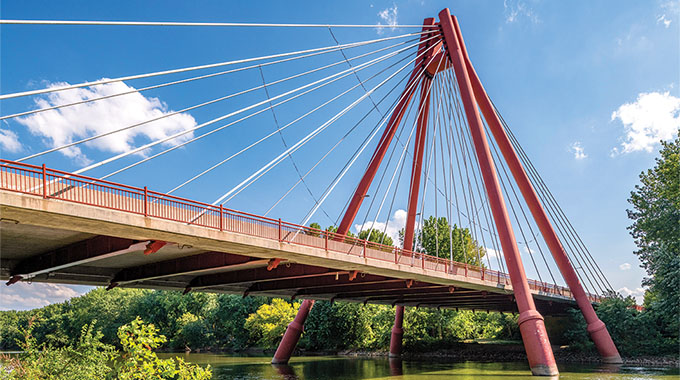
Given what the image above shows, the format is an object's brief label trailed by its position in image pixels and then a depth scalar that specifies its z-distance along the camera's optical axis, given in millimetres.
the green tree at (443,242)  75000
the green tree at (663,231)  38938
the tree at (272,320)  65750
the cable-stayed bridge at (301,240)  15883
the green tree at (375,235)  78925
